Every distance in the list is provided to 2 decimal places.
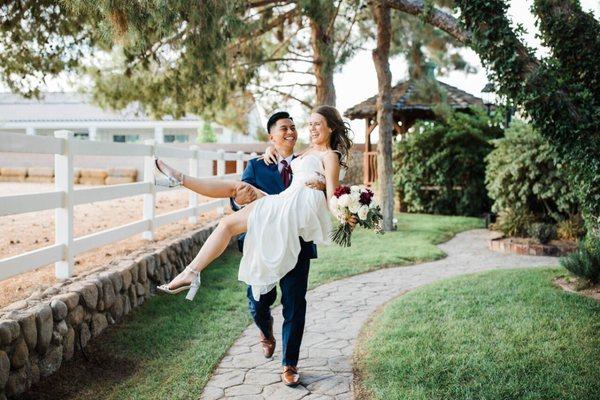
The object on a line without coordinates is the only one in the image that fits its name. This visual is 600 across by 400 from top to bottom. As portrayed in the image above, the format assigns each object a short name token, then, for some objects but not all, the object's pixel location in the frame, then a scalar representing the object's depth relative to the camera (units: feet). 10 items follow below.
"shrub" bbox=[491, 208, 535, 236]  37.35
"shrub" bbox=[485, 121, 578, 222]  35.19
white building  113.70
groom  13.87
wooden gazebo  61.72
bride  13.28
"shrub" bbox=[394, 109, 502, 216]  53.64
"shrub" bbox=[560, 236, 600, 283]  22.84
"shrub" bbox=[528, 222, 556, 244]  34.73
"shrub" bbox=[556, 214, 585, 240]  34.91
